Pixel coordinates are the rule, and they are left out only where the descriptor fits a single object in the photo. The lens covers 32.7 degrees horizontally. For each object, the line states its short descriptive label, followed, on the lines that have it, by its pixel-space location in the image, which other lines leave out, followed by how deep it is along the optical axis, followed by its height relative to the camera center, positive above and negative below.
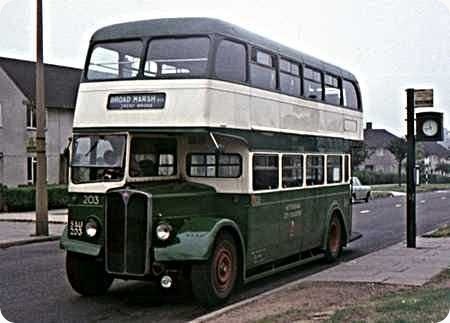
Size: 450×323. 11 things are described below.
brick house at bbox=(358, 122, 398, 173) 94.75 +1.57
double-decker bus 9.51 +0.09
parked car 41.91 -1.42
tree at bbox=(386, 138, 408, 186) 70.04 +1.68
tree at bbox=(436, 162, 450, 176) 80.94 -0.21
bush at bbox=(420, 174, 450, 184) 73.12 -1.27
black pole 15.50 -0.27
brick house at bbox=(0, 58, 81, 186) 38.44 +2.44
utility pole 18.69 +0.42
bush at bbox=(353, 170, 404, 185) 65.56 -1.04
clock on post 15.07 +0.79
